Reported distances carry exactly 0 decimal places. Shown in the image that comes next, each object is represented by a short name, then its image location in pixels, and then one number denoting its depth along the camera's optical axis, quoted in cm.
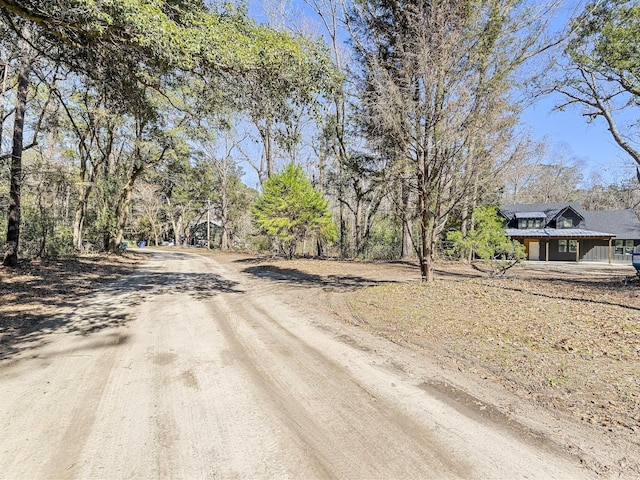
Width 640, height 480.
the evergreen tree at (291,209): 1570
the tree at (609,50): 916
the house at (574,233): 2464
